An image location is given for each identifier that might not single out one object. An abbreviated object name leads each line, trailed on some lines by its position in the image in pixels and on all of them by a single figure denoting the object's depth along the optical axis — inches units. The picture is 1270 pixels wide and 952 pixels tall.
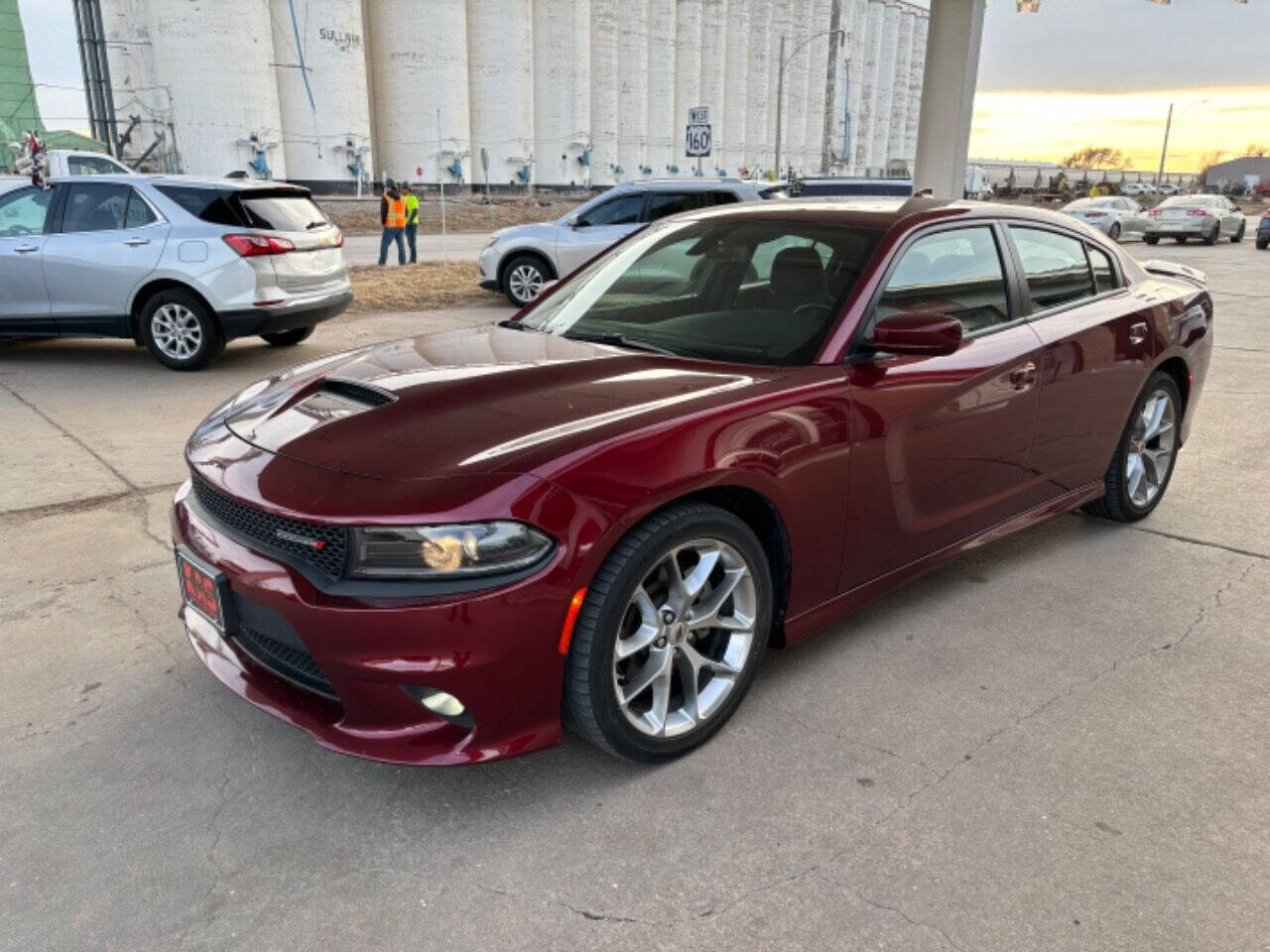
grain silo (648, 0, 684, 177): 2249.0
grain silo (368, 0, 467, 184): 1724.9
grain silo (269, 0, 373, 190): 1537.9
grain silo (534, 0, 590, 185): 1959.9
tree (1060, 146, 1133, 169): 4970.5
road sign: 592.7
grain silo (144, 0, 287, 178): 1397.6
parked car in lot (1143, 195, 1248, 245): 1143.0
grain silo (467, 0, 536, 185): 1847.9
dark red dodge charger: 93.3
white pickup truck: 776.9
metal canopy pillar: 462.0
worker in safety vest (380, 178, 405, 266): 695.1
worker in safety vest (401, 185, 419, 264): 723.4
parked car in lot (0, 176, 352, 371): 326.0
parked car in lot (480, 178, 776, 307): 490.0
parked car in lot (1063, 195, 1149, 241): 1117.7
